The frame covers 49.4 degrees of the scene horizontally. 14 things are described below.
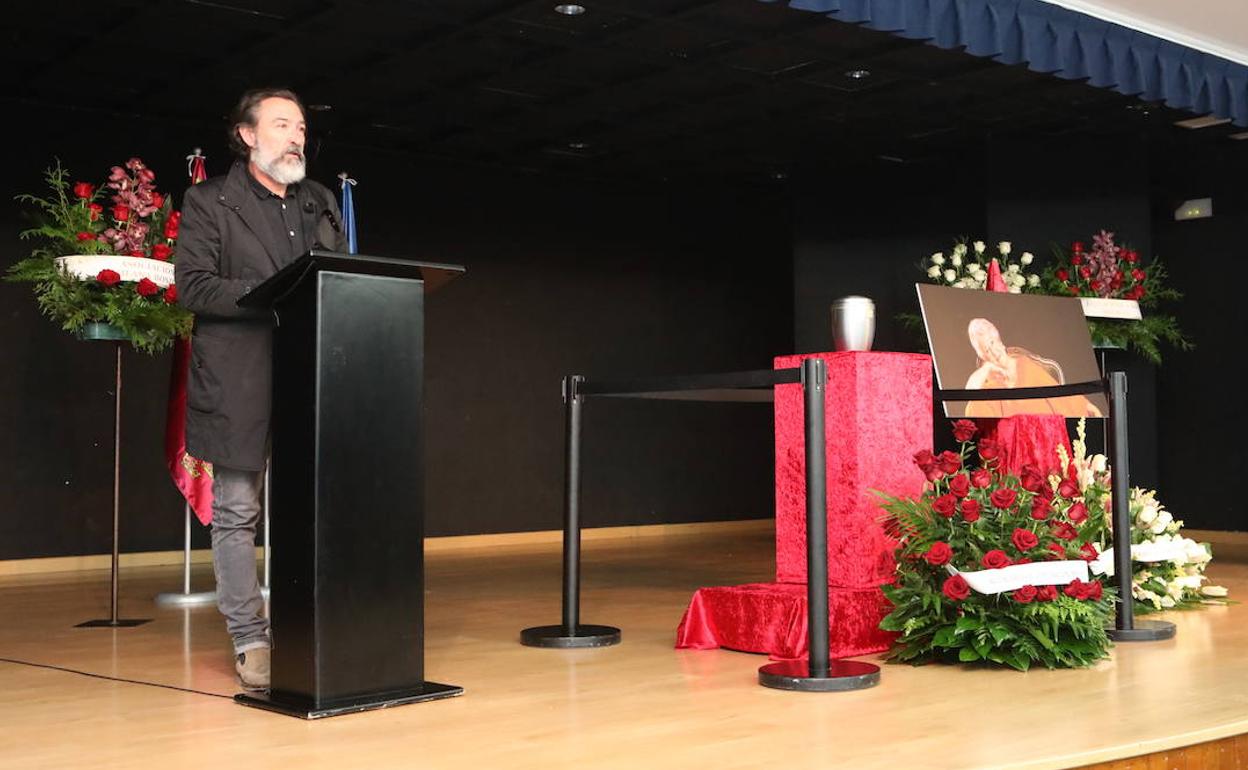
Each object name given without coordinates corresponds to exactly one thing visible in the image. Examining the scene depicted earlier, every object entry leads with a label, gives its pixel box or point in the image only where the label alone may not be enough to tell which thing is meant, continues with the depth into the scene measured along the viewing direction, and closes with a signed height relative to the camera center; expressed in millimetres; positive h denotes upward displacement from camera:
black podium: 2801 -113
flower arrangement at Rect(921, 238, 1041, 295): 7465 +888
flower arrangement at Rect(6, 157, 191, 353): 5115 +629
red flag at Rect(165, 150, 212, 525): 5492 -68
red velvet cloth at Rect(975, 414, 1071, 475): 5309 -53
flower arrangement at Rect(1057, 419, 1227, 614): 4453 -425
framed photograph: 6170 +380
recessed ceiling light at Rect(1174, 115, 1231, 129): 7576 +1708
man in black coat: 3141 +252
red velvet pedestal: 3633 -214
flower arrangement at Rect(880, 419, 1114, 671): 3389 -377
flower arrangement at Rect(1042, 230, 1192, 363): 7570 +804
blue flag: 5174 +921
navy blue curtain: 5199 +1611
